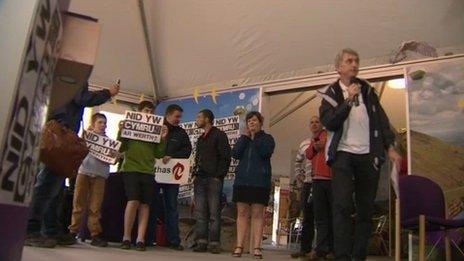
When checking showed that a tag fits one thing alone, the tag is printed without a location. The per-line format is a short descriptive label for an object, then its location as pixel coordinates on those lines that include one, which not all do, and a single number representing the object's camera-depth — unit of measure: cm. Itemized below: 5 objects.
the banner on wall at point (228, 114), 638
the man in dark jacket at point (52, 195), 368
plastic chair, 402
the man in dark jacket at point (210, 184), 513
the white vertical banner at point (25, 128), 102
